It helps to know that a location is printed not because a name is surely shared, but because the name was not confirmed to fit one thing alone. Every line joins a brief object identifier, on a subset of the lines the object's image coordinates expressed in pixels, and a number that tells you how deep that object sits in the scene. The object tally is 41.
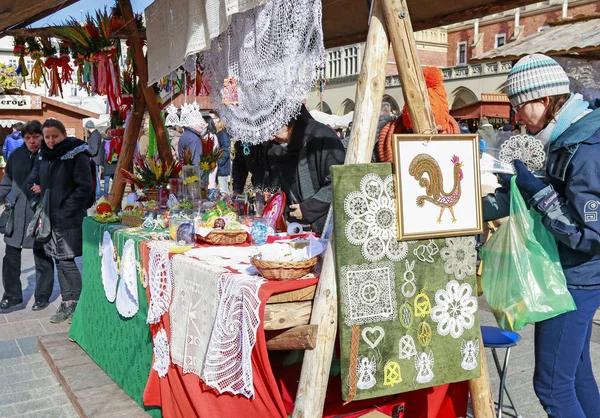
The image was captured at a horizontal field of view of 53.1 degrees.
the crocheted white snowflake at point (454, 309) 2.62
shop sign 20.62
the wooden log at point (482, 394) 2.71
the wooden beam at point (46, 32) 4.65
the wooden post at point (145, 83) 4.74
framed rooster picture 2.51
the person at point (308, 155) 3.77
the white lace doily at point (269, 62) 2.94
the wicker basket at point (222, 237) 3.45
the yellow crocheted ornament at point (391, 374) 2.49
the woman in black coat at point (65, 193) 5.40
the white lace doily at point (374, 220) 2.44
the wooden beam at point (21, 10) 3.82
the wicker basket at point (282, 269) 2.56
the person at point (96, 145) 14.52
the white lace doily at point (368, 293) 2.43
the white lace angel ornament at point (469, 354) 2.66
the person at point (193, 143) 4.60
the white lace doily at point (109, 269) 4.04
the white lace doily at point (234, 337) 2.51
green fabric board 2.43
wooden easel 2.46
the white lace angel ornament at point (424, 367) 2.58
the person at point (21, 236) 5.73
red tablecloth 2.59
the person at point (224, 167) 11.15
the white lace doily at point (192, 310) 2.78
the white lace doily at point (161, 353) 3.20
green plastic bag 2.49
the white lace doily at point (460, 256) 2.63
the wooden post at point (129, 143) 4.95
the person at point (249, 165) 4.21
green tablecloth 3.58
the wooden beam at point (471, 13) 3.53
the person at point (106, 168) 13.62
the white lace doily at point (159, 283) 3.18
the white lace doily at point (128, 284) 3.68
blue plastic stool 2.93
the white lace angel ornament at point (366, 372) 2.42
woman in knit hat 2.43
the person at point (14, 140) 12.87
